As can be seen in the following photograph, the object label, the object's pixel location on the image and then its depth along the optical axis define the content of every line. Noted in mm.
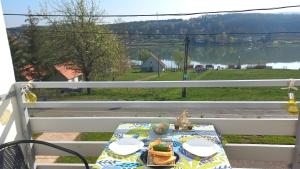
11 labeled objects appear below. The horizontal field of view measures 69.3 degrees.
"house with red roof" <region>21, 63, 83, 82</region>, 16913
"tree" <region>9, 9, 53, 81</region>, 16109
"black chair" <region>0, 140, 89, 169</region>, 1367
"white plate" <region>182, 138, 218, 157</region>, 1290
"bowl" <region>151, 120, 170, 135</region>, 1525
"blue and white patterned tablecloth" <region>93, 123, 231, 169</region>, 1210
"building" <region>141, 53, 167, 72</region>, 33663
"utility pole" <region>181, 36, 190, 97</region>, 11786
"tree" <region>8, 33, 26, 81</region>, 15991
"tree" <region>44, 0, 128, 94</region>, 16180
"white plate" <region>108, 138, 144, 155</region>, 1330
